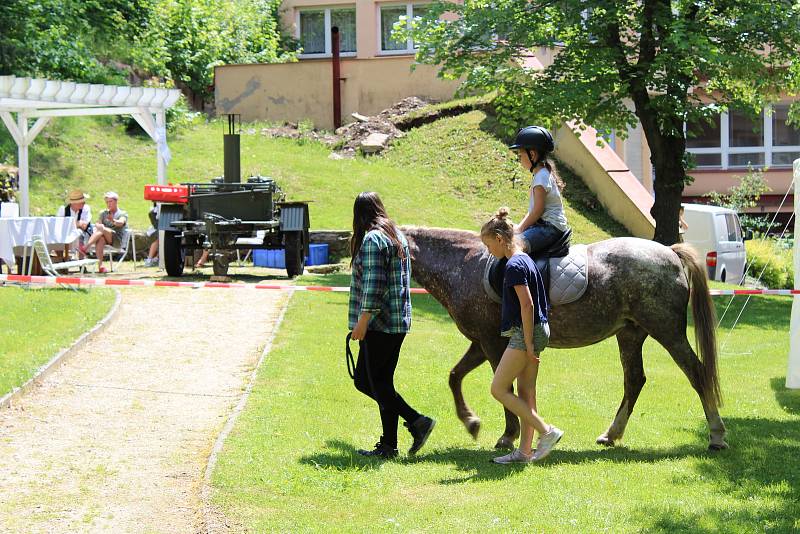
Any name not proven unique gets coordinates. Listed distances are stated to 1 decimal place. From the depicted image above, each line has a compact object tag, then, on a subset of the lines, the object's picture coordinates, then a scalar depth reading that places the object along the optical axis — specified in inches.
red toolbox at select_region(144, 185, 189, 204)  721.6
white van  868.6
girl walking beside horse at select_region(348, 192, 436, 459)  282.8
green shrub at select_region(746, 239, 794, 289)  893.3
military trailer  673.0
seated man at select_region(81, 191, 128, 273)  721.6
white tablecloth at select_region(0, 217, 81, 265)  627.8
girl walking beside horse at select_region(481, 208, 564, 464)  273.3
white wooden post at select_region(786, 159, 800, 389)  412.2
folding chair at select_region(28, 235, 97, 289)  557.0
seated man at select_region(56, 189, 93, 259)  737.0
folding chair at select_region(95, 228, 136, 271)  737.6
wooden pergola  708.7
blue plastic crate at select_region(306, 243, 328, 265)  797.9
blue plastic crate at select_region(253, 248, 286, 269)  773.9
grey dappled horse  305.9
